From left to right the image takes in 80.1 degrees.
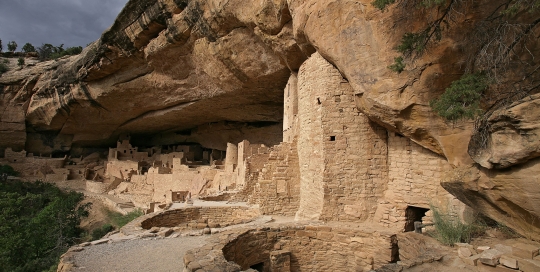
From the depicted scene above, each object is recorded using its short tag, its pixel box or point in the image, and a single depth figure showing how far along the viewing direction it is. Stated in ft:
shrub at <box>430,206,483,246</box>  17.76
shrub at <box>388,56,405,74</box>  18.71
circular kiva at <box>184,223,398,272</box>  21.68
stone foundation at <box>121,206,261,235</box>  30.27
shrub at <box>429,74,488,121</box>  15.41
